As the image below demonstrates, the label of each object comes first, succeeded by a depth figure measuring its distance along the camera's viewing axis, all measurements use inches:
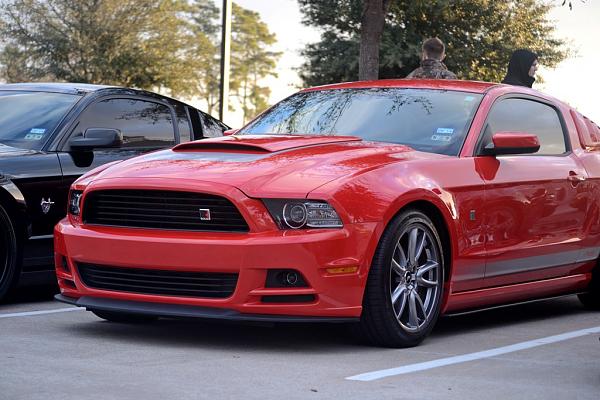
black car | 334.0
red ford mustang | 252.5
